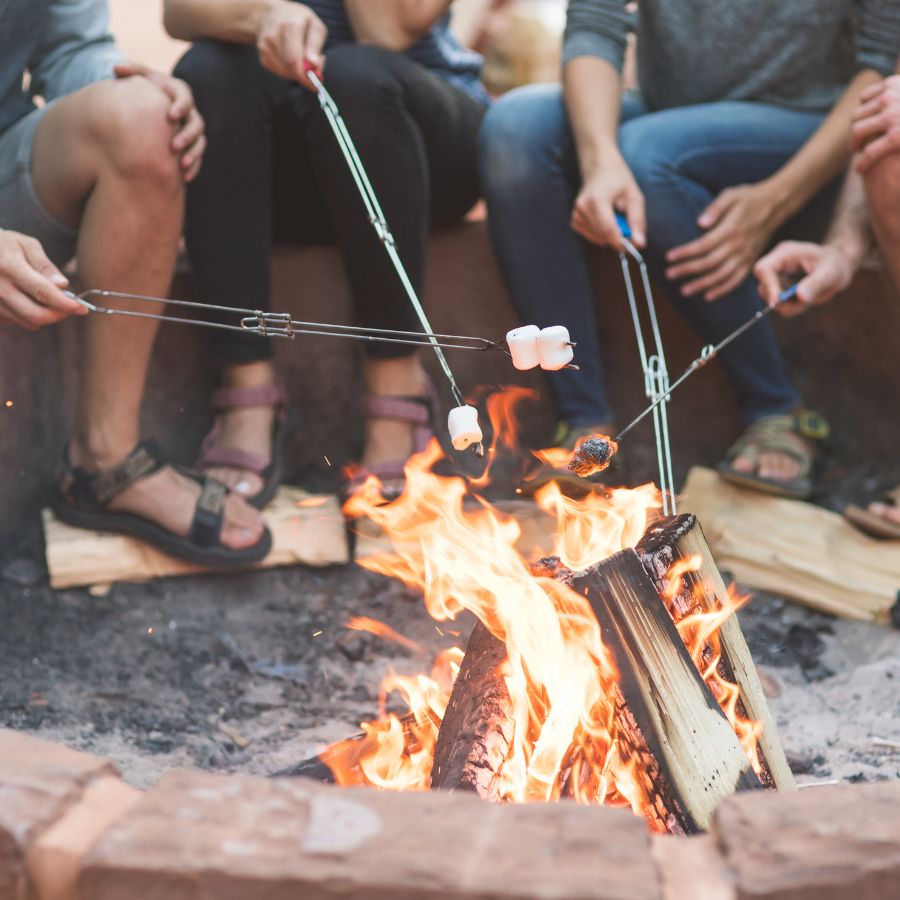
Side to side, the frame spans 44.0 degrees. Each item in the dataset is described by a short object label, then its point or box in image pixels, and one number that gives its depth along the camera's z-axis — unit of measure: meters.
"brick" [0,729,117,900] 1.00
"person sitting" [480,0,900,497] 2.32
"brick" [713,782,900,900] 0.94
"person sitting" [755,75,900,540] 2.05
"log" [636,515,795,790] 1.40
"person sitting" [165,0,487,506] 2.21
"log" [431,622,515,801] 1.31
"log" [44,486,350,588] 2.18
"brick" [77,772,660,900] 0.93
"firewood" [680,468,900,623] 2.18
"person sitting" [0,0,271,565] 2.03
